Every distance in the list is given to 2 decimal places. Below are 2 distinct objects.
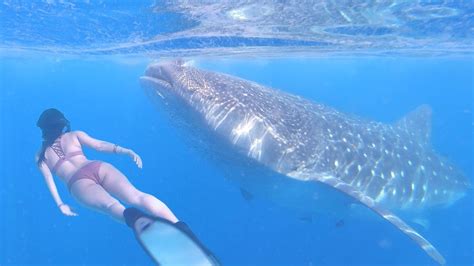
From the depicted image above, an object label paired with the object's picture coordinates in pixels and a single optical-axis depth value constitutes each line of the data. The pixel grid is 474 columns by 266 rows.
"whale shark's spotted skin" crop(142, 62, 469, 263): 7.58
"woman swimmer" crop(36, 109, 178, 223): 5.81
